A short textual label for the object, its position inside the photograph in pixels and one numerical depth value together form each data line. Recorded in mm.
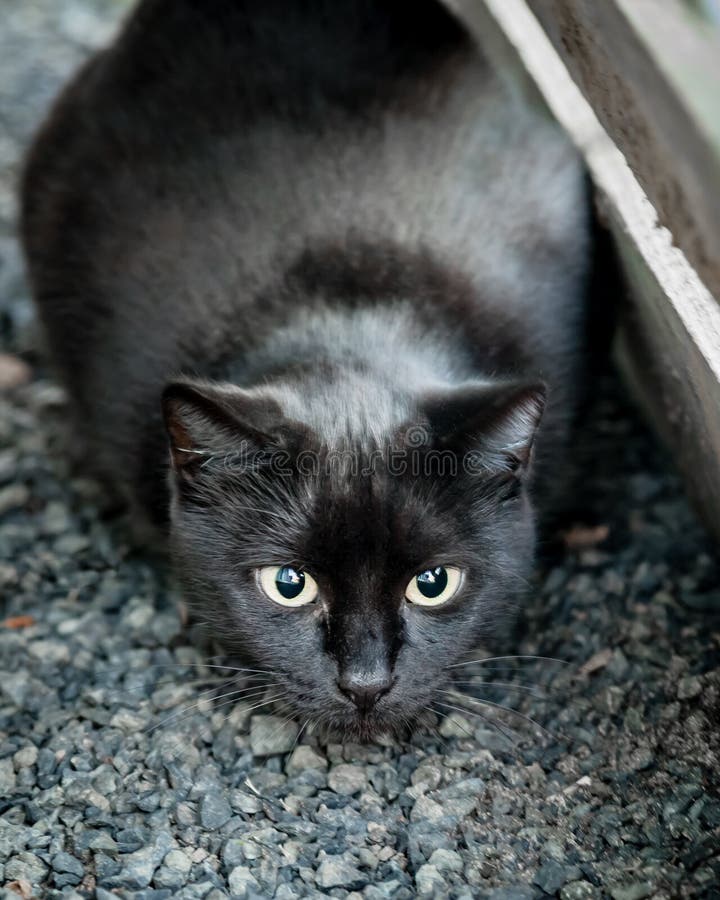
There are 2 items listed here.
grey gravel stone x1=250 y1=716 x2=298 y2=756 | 469
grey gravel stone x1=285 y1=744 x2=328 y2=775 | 465
